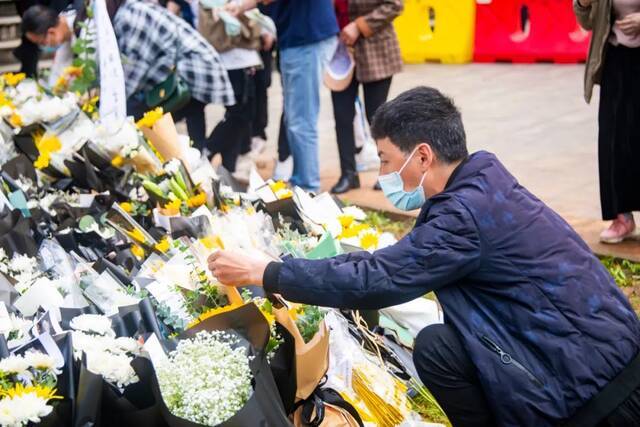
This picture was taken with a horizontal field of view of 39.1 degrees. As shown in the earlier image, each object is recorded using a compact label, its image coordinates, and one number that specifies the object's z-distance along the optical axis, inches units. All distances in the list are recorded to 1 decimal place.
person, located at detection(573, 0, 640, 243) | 177.3
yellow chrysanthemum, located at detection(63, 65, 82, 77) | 233.0
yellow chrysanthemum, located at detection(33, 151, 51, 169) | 173.5
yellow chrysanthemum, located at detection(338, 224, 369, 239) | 139.6
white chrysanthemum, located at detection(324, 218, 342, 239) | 140.2
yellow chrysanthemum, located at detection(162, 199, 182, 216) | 148.2
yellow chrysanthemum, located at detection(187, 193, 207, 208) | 152.2
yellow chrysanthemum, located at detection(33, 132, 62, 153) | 180.1
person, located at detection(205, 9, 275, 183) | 257.0
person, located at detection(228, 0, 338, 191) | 230.8
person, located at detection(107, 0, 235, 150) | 219.1
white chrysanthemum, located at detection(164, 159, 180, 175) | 159.2
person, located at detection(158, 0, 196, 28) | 294.7
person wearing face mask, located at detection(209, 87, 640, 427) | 94.4
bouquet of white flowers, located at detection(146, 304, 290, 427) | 86.0
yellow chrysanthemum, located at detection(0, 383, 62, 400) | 82.8
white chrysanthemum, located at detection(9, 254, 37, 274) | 123.8
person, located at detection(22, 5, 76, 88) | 235.1
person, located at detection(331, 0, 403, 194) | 228.5
